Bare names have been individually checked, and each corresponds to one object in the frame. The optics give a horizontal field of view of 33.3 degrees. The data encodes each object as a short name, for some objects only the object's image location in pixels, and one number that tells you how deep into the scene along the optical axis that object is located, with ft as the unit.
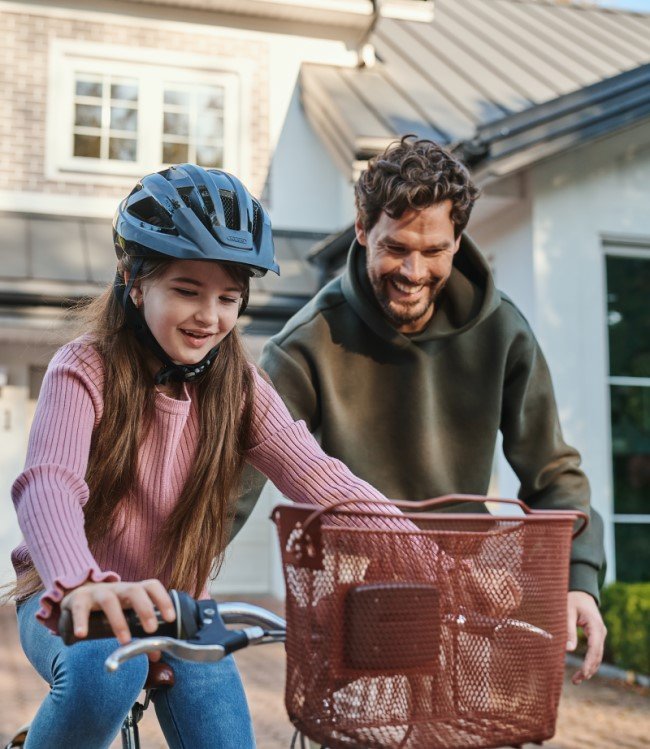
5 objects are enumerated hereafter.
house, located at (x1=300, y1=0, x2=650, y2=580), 27.99
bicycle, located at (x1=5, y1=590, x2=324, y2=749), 5.52
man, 10.41
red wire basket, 5.73
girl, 7.02
